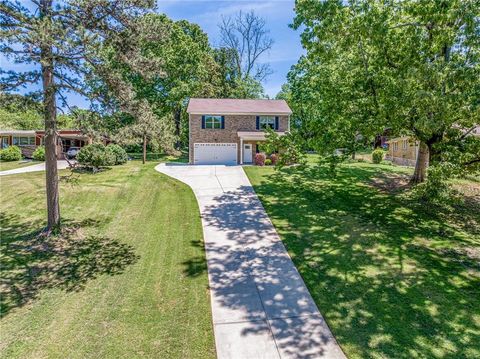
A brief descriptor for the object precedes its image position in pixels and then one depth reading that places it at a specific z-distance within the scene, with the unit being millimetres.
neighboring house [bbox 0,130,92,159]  31281
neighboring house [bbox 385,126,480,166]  29516
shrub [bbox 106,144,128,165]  23078
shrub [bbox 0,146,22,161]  27344
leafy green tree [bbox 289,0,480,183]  9828
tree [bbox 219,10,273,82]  47281
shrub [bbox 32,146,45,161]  26531
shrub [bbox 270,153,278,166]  24548
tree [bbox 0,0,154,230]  7723
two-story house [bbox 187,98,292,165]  27547
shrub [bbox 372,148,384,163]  28141
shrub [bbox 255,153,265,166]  24203
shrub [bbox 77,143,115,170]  19078
